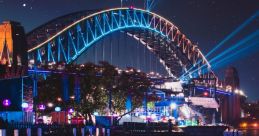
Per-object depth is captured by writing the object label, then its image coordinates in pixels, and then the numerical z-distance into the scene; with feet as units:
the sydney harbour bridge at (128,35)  382.42
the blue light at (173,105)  393.29
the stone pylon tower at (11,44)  271.90
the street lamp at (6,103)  246.06
